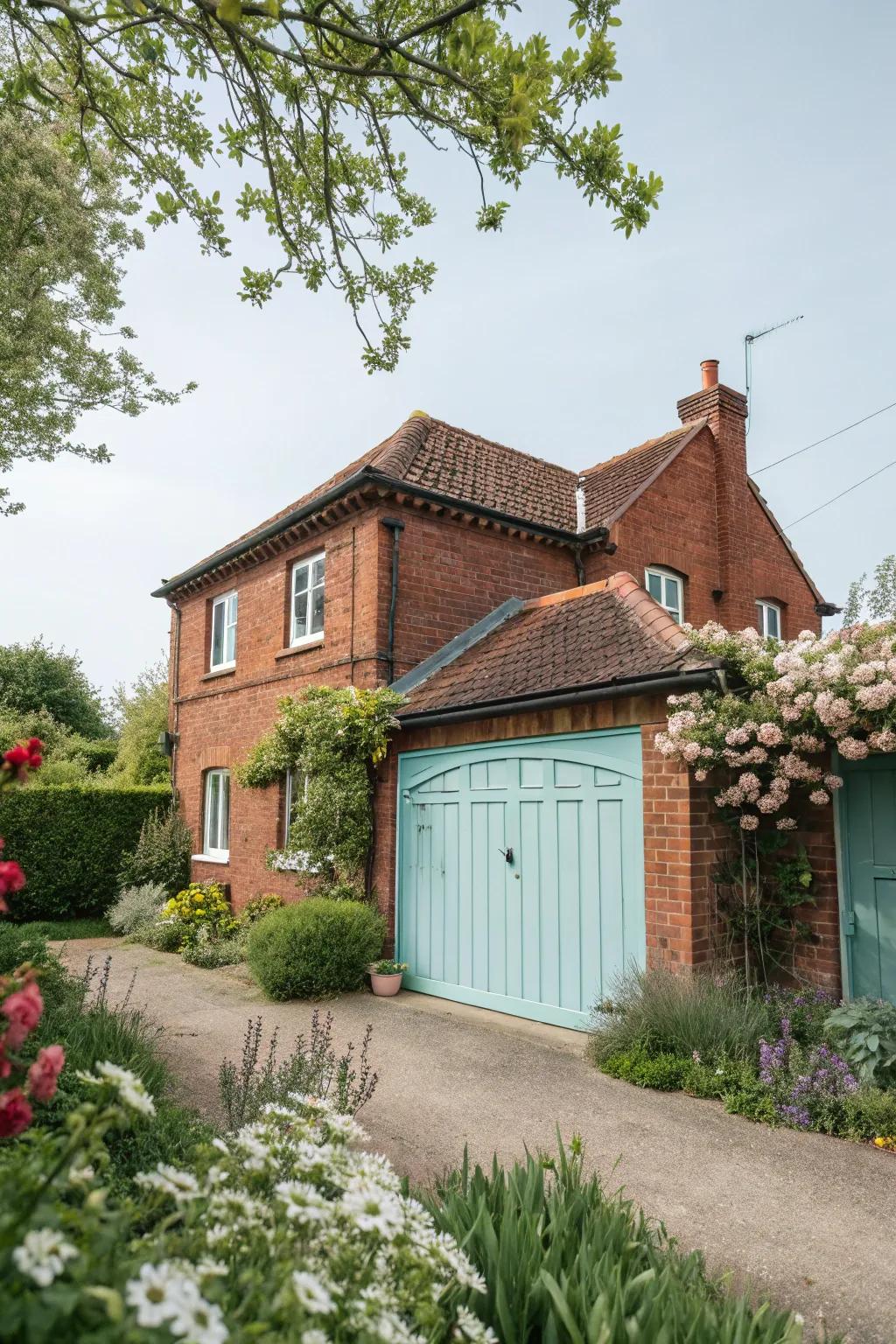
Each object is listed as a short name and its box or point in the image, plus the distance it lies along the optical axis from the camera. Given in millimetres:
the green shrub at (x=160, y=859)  14391
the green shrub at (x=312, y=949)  8258
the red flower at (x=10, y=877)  1893
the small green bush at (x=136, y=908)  13320
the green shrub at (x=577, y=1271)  2268
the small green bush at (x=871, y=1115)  4695
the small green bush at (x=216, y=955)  10594
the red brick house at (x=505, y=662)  6930
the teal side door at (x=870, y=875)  6105
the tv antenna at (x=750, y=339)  15917
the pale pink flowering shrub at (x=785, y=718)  5617
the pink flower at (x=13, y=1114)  1511
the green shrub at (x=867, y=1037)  5051
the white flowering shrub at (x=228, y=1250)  1255
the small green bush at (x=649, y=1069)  5539
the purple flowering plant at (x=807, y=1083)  4863
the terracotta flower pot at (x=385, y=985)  8594
